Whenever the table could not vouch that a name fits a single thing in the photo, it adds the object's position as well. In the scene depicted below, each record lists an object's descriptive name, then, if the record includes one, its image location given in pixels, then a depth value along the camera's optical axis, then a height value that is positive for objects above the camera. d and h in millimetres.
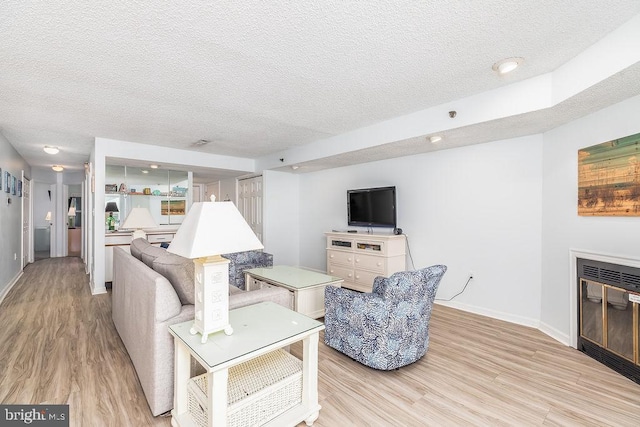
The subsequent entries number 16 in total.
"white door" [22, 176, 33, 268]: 6066 -157
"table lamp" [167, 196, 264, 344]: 1539 -177
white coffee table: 3217 -808
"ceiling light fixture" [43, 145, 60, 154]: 4914 +1115
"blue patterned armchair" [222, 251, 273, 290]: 4391 -772
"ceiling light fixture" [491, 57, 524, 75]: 2191 +1144
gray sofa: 1769 -643
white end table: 1376 -689
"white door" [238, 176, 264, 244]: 6281 +305
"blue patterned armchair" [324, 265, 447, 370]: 2256 -851
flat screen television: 4539 +114
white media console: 4273 -672
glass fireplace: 2234 -851
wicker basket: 1532 -981
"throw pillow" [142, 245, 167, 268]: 2373 -331
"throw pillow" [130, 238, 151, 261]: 2767 -320
